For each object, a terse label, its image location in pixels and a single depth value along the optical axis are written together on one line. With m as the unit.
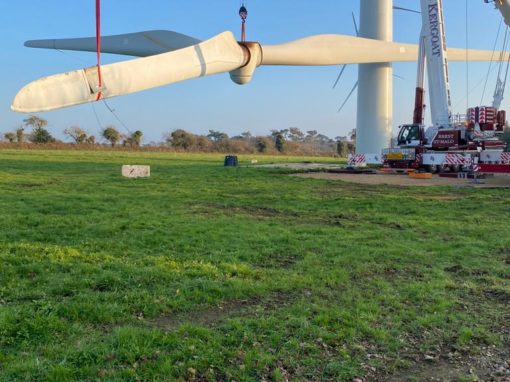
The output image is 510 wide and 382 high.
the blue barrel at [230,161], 36.87
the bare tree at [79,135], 91.00
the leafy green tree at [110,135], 93.12
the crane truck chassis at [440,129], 26.23
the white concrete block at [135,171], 23.03
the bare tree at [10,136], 86.78
